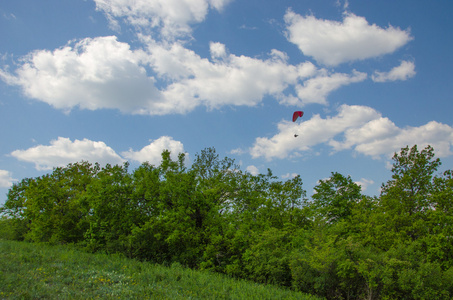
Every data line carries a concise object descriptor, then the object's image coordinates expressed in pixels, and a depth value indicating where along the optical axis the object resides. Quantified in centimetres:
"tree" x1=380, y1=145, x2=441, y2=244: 1978
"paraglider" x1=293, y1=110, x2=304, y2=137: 2703
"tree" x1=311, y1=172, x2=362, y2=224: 3209
